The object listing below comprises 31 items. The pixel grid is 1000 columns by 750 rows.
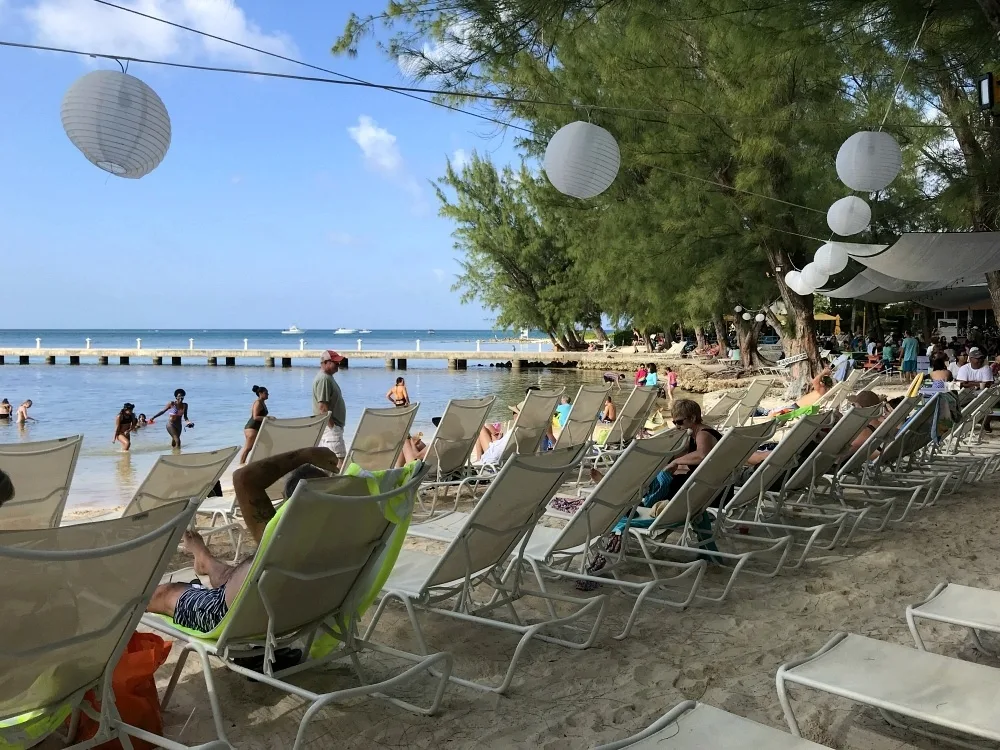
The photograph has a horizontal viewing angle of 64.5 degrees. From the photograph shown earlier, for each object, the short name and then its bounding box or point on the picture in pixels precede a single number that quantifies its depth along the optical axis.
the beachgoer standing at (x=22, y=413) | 16.52
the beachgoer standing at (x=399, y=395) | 11.23
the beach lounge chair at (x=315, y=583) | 2.00
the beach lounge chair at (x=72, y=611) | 1.49
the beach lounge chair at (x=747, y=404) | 8.10
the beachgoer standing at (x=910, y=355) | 17.16
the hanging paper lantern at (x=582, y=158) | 5.44
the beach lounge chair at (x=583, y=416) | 6.49
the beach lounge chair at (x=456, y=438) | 5.66
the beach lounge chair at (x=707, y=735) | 1.65
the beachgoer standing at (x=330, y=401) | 6.27
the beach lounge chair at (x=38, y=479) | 3.39
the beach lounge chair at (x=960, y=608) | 2.41
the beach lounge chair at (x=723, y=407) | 7.92
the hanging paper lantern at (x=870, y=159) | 5.98
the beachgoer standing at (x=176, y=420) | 12.49
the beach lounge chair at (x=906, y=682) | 1.81
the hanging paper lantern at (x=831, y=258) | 9.52
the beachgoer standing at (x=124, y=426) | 12.45
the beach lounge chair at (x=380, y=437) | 5.07
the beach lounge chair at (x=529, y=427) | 6.13
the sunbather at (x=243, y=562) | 2.29
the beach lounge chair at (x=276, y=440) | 4.49
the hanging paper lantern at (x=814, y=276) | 10.67
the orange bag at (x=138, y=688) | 2.05
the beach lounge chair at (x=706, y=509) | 3.49
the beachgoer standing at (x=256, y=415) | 6.38
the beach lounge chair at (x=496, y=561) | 2.64
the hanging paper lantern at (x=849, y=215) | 7.47
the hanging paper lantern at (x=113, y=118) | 3.95
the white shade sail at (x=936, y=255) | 7.55
